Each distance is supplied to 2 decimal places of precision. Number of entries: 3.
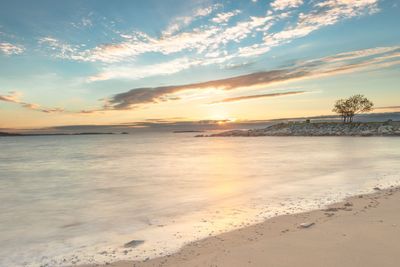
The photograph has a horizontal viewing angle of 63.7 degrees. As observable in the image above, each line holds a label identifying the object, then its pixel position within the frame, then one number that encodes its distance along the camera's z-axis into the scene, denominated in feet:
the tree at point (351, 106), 315.78
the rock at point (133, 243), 21.36
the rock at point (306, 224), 22.81
